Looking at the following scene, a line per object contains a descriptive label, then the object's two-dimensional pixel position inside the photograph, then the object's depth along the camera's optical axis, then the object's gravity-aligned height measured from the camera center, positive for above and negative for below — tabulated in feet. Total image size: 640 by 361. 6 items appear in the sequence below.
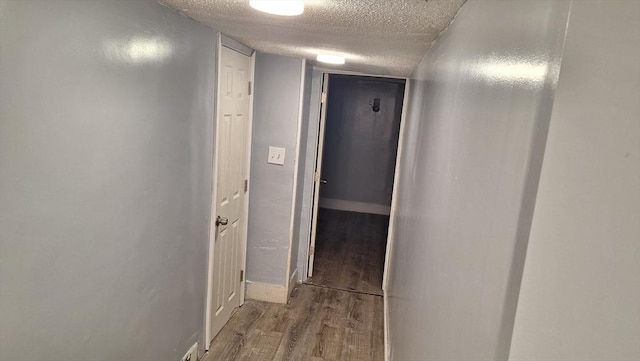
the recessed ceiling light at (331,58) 9.40 +1.67
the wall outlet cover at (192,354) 8.16 -4.73
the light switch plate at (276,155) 11.50 -0.81
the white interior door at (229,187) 8.95 -1.56
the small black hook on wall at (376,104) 21.03 +1.53
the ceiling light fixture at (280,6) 4.62 +1.36
